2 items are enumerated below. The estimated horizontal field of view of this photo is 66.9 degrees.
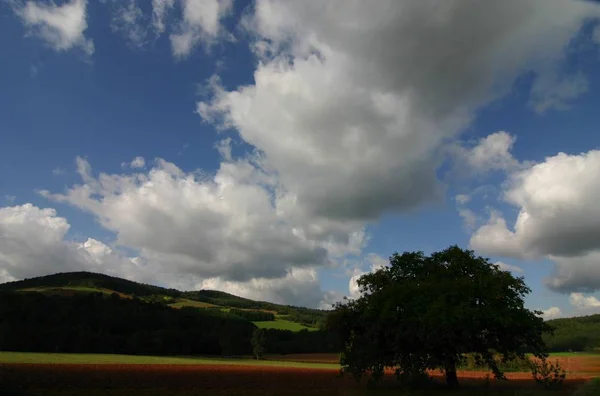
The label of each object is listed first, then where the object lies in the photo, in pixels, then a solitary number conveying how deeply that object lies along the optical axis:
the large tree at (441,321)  30.00
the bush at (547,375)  33.03
